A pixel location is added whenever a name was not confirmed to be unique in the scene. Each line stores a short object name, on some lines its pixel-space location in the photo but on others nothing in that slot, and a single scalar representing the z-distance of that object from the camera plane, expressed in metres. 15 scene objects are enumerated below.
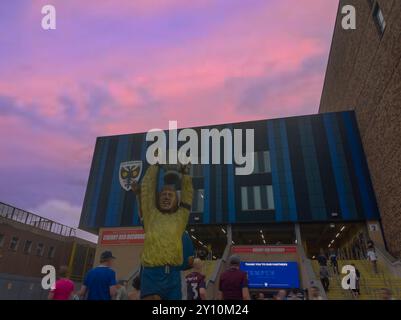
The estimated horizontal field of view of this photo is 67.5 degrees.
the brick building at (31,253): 28.55
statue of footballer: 5.95
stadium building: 25.06
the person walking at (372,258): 19.07
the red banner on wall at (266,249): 24.78
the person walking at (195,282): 6.45
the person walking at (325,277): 17.80
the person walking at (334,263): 20.36
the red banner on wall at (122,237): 29.06
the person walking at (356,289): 15.82
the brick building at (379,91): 18.72
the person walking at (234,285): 5.25
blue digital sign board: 23.11
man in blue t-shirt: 5.40
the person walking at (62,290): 6.10
